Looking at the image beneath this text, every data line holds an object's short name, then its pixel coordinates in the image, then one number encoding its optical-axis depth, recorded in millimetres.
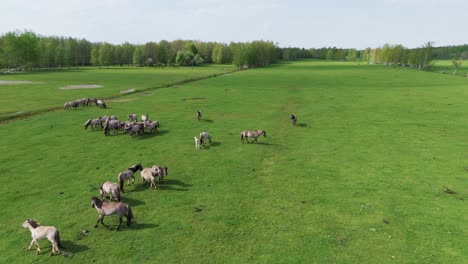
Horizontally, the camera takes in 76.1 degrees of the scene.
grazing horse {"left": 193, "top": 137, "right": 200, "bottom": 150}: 26438
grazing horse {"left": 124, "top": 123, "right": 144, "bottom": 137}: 30538
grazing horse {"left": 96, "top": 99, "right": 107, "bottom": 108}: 46125
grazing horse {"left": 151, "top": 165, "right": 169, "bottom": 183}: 18794
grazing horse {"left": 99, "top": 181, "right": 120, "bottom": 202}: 16250
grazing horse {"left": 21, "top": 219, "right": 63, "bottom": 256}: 12453
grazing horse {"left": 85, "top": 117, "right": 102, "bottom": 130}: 33531
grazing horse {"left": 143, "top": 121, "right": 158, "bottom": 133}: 31947
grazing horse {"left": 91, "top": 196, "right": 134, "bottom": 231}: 14133
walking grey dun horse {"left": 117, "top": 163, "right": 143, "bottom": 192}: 18075
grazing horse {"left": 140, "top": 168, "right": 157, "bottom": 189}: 18625
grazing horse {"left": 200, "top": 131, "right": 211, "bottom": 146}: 27266
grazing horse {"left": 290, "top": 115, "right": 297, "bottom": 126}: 35688
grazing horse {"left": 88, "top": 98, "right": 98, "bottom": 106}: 48969
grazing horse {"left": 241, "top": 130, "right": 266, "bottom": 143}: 27798
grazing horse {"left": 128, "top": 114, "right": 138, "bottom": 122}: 35631
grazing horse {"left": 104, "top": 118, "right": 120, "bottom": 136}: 31495
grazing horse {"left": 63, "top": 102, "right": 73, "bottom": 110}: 45788
